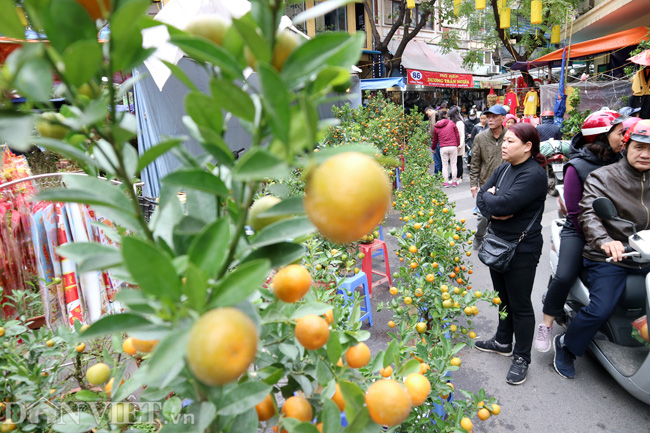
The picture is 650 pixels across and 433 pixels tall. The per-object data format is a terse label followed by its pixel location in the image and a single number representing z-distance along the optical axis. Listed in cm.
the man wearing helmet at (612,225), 236
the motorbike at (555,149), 516
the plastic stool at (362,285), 310
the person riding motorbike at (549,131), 646
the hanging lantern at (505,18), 866
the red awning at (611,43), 727
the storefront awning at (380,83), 1115
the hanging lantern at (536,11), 740
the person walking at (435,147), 883
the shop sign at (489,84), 1912
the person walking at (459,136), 860
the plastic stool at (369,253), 368
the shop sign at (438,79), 1558
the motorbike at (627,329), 220
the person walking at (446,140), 812
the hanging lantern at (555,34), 988
